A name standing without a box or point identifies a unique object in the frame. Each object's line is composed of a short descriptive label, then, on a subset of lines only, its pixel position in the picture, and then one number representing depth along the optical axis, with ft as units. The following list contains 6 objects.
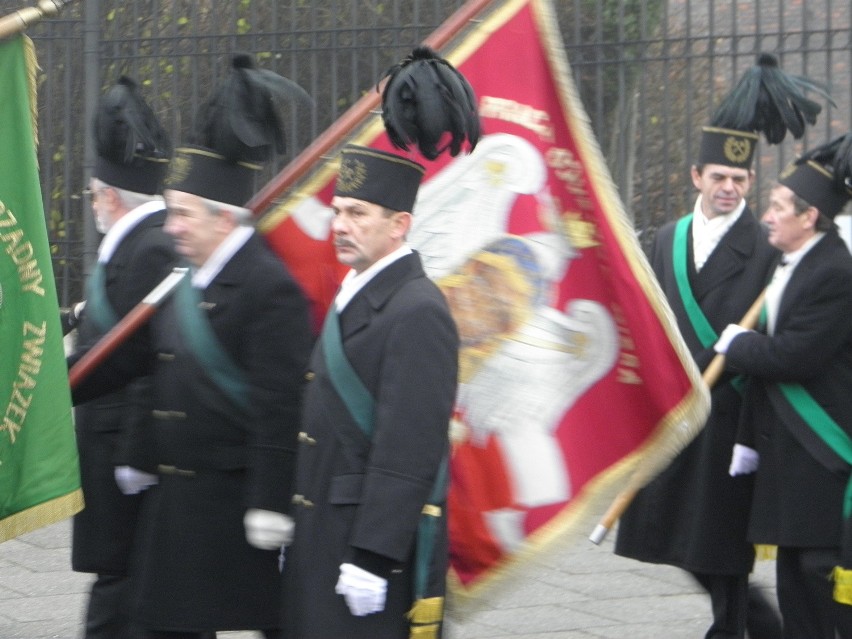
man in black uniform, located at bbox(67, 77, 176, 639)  33.35
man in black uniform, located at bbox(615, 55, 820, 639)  36.50
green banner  31.19
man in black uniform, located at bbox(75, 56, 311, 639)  28.18
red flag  29.66
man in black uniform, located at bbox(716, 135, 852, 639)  33.42
